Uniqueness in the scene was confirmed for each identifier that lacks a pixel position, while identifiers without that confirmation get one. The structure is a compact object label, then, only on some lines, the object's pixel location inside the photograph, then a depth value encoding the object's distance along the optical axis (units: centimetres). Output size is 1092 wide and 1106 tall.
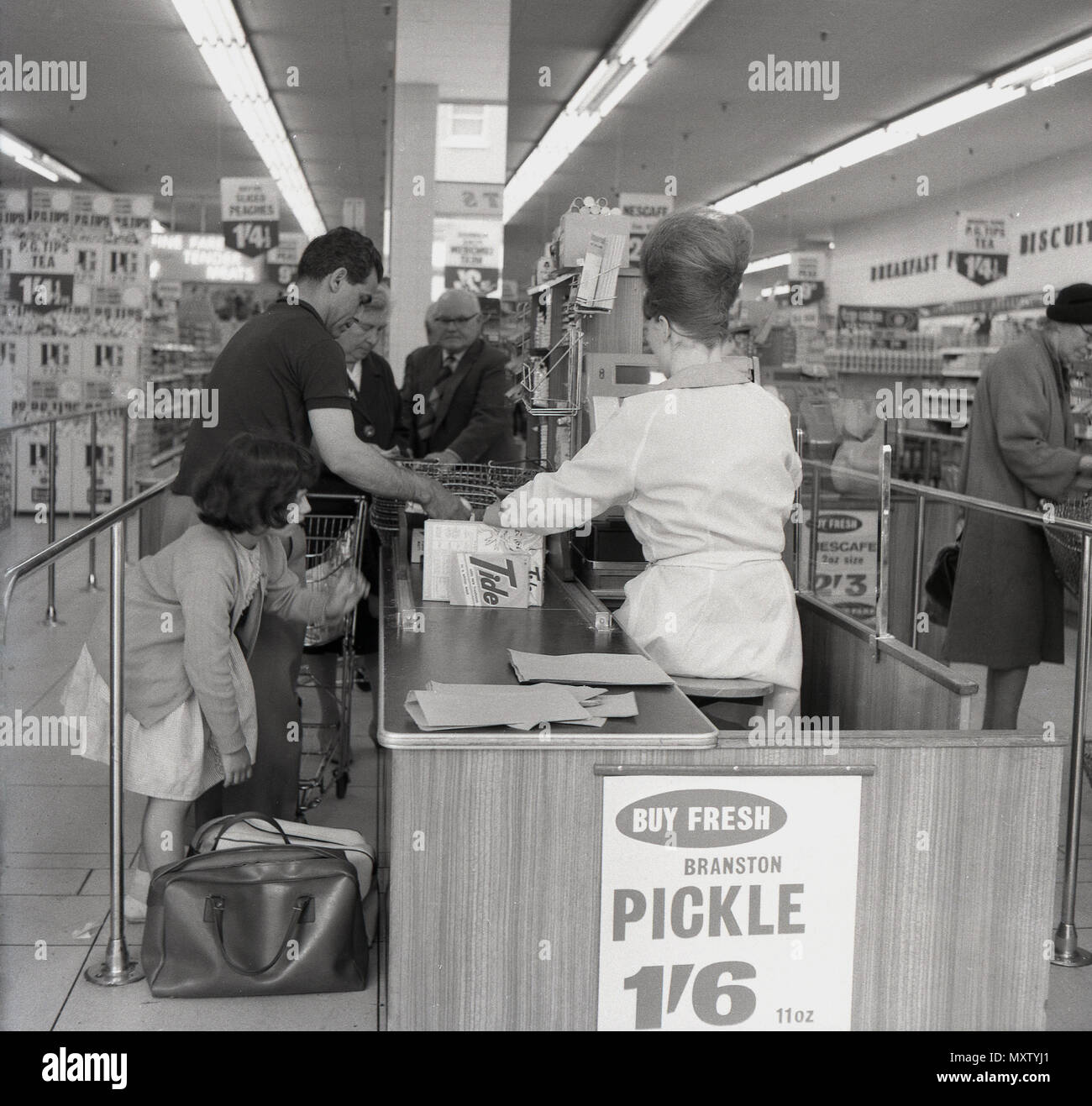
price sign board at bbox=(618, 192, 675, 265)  1315
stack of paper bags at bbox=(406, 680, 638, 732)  215
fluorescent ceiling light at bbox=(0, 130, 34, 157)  1565
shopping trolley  397
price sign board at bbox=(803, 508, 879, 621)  336
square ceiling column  861
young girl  300
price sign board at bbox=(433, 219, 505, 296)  899
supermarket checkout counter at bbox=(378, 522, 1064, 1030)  217
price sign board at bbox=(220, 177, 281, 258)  1230
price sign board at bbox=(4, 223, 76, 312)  1143
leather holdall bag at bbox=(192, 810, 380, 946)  292
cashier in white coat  262
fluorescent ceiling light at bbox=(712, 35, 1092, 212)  1009
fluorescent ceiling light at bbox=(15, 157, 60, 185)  1695
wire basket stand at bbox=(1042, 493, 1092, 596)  395
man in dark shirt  342
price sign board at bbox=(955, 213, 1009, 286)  1331
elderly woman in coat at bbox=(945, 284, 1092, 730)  429
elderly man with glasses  595
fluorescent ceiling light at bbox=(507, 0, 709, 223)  945
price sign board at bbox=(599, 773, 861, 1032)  220
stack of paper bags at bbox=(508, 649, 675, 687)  245
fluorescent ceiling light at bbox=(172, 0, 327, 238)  973
